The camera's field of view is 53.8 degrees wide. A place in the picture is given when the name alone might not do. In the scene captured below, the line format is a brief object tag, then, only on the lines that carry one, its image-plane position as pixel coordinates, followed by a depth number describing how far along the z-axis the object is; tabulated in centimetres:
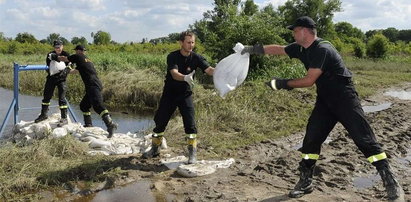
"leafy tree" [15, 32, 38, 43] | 5666
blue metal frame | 700
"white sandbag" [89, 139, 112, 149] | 627
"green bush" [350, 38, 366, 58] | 3518
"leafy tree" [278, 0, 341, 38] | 3662
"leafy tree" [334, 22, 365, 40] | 6588
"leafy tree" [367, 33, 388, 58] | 3397
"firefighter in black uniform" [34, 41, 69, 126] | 721
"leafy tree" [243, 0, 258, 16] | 2477
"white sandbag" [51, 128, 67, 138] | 620
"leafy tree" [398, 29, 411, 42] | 8069
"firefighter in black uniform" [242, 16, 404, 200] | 418
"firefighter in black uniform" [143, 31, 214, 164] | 553
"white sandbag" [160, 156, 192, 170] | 570
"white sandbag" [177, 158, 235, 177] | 532
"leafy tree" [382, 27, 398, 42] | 8278
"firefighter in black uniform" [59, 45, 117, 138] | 696
